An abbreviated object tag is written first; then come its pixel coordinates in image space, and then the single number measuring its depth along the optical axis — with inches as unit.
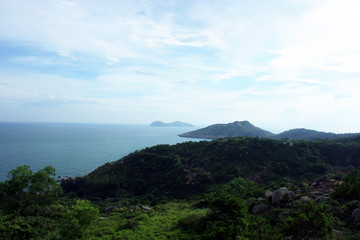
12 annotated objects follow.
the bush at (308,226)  400.5
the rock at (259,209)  734.4
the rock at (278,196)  764.6
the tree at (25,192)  836.6
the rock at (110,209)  1018.8
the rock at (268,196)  800.9
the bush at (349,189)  706.9
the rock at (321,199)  727.7
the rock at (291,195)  773.3
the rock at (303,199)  720.9
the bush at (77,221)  579.2
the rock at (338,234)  496.4
